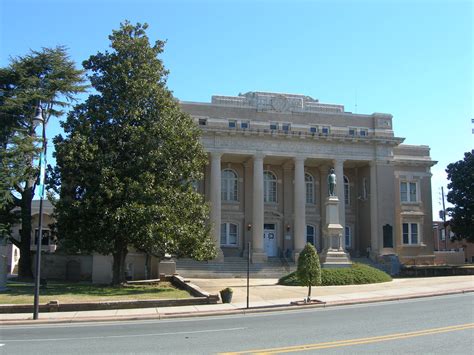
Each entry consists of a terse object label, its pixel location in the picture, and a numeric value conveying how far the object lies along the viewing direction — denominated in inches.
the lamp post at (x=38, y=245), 672.4
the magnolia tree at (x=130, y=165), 1009.5
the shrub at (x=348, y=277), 1120.2
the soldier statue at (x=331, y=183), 1304.3
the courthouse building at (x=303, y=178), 1775.3
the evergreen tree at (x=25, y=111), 1277.1
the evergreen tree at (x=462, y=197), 1774.1
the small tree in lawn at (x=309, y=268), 816.3
